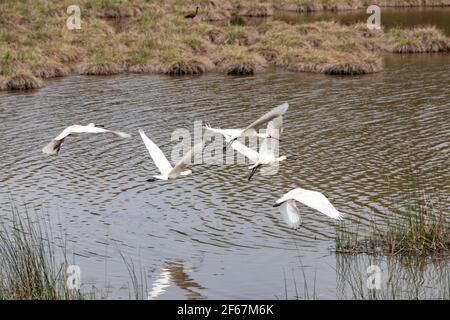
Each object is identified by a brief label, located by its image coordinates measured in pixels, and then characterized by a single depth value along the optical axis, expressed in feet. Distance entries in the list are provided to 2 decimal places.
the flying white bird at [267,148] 35.35
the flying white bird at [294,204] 31.42
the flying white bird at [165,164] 34.63
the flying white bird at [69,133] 34.06
